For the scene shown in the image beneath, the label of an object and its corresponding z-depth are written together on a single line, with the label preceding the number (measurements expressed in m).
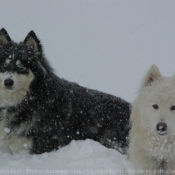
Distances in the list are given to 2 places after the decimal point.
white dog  8.37
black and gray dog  11.29
